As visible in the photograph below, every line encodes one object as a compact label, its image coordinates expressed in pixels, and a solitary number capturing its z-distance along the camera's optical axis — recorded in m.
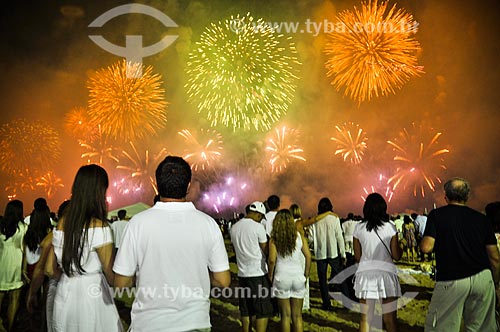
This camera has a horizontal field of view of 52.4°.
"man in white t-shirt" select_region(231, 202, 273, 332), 6.91
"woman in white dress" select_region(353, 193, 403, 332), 5.96
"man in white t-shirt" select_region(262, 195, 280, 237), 7.84
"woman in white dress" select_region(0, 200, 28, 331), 7.16
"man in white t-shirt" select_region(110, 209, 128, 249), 11.05
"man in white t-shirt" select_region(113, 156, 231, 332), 3.04
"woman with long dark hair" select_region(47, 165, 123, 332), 3.51
